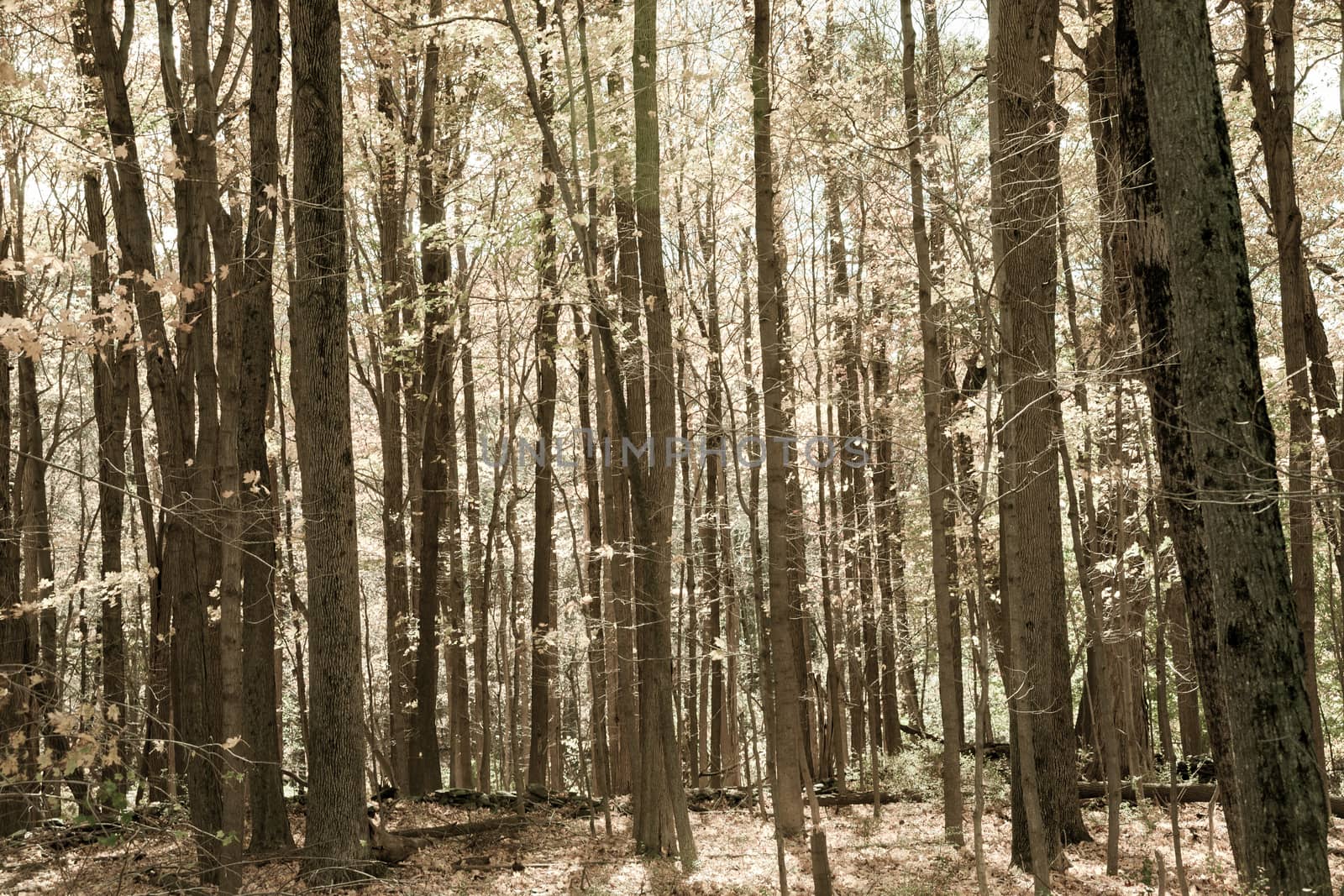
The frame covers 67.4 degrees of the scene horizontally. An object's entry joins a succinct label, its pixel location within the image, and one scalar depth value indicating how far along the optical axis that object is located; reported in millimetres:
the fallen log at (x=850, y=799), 15477
